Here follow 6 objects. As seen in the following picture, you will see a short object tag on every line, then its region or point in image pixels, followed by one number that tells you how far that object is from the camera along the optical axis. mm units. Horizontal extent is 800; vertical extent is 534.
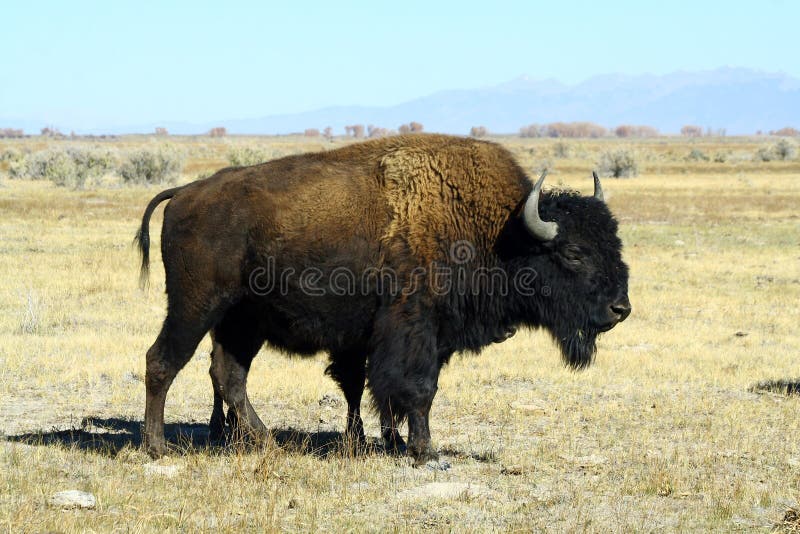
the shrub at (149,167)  83437
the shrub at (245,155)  99000
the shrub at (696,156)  161600
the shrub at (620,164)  108750
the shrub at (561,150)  181712
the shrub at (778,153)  147625
